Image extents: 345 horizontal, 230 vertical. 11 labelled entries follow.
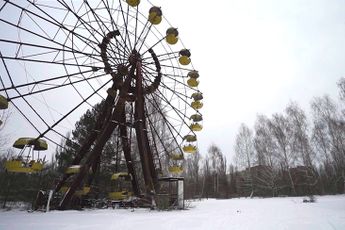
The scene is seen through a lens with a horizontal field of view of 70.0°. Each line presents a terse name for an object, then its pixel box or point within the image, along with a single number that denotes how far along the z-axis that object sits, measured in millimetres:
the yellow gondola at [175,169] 12023
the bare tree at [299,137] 28797
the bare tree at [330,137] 26342
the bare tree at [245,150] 36931
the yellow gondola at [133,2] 10320
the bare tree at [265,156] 31456
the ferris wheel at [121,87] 9758
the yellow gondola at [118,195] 10984
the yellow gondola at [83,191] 11297
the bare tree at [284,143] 29500
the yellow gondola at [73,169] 10241
